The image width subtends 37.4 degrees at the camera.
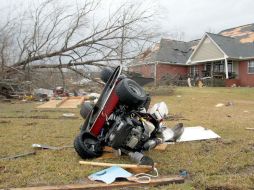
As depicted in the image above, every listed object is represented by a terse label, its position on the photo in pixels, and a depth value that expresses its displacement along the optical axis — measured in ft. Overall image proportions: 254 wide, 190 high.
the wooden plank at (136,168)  14.79
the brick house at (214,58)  98.93
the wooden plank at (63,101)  49.18
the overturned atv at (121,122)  16.90
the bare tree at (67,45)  44.39
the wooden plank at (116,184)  12.74
